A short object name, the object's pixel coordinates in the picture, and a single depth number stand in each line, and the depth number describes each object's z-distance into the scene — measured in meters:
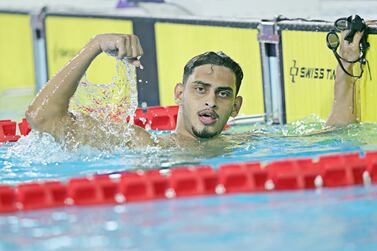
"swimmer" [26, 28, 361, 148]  6.90
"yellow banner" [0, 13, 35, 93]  14.14
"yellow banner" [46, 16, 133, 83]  13.07
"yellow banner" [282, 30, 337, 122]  9.54
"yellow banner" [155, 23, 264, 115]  10.73
